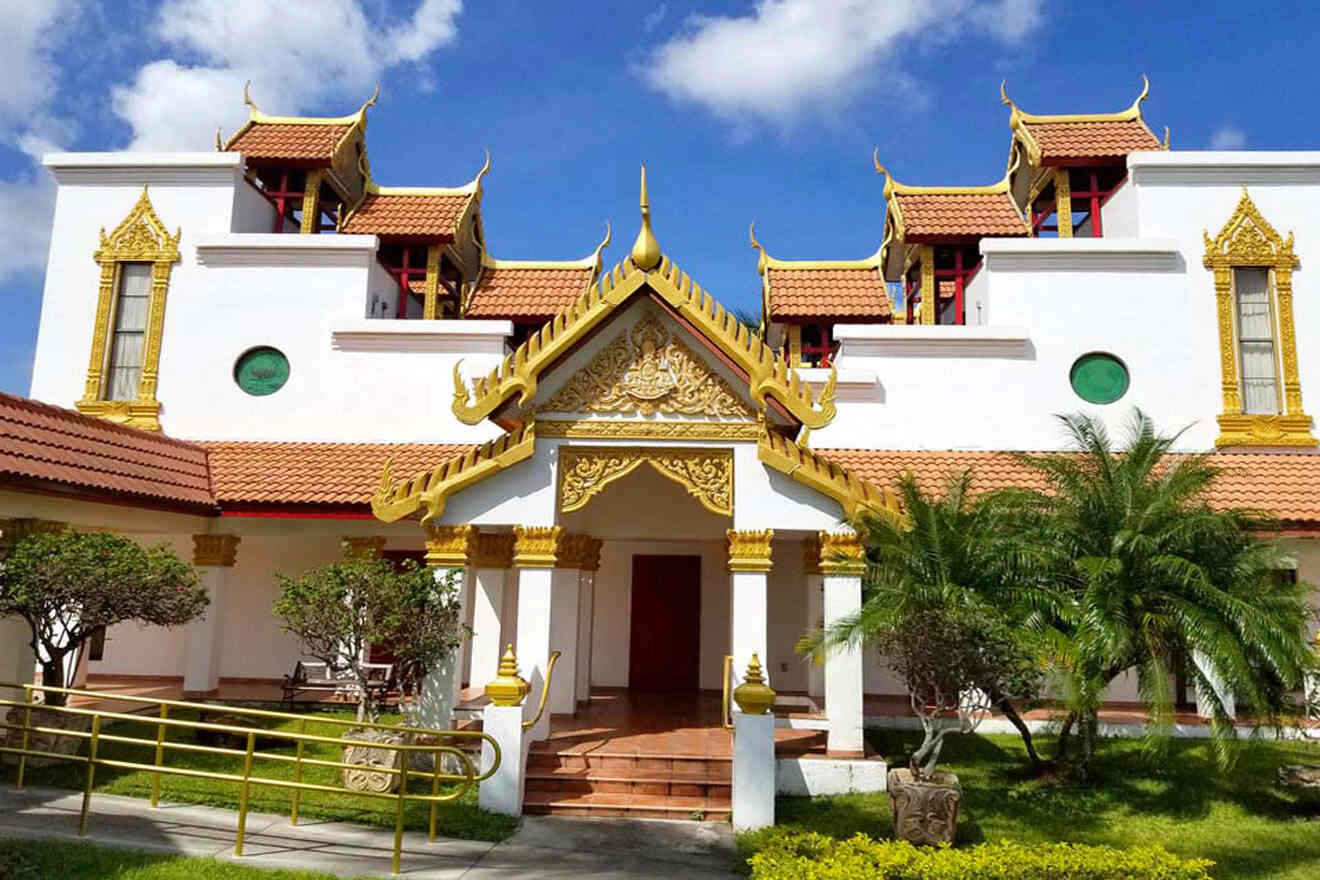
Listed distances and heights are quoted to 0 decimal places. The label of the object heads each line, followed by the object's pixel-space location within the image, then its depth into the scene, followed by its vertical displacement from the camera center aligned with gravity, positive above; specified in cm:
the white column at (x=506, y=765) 800 -126
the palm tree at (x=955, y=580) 786 +46
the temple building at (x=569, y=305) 1216 +395
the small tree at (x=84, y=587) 823 +17
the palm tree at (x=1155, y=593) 809 +39
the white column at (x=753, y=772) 780 -124
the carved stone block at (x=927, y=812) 726 -141
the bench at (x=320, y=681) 1189 -90
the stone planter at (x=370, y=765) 812 -131
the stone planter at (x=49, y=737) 869 -126
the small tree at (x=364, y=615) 845 -2
